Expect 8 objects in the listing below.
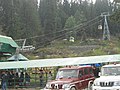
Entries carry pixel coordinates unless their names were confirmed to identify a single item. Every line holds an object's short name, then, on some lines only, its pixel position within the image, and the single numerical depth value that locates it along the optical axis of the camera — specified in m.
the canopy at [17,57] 33.43
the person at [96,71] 25.29
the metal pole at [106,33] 124.69
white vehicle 18.06
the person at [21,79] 28.71
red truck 19.98
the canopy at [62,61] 25.75
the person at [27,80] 28.63
